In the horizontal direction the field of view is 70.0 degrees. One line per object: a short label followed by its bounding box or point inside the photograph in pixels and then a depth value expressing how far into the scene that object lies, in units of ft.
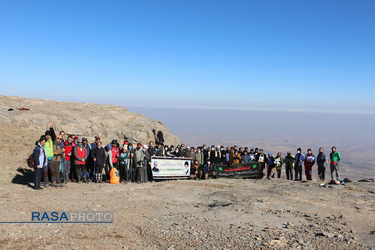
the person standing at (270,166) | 54.24
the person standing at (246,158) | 56.75
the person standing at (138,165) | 43.70
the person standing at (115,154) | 43.13
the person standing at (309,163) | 52.34
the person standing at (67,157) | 39.42
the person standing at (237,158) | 55.61
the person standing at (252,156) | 56.29
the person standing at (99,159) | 40.78
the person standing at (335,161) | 50.46
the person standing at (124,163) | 43.01
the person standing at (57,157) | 37.09
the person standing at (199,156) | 53.06
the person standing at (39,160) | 33.47
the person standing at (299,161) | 52.49
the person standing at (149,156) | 45.52
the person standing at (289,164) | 52.85
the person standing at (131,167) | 43.65
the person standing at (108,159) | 42.51
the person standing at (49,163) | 35.46
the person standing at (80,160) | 39.81
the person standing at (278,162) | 53.88
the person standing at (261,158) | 55.30
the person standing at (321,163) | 50.44
